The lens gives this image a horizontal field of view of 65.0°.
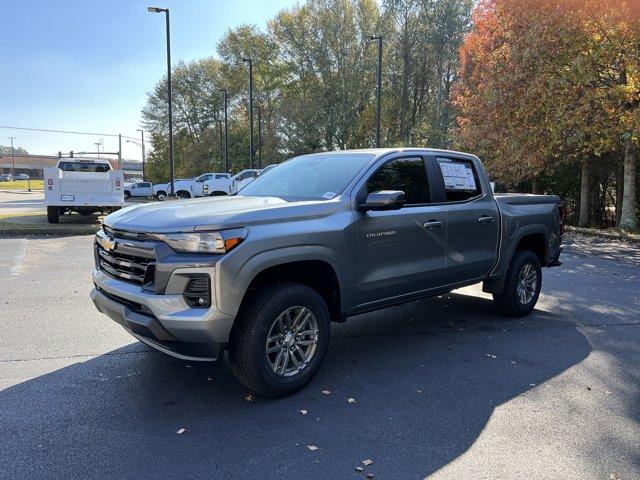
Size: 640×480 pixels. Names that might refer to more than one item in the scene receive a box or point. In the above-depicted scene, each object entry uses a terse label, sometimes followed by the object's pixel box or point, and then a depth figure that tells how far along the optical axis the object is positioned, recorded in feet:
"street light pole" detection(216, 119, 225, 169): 168.67
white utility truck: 46.21
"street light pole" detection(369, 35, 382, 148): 84.55
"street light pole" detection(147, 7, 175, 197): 67.46
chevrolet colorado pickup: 11.19
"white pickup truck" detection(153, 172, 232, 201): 100.07
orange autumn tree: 41.68
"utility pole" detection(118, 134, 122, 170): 220.70
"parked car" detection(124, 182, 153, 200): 135.13
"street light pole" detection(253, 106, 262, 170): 132.62
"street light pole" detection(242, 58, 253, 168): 115.75
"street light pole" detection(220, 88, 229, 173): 133.49
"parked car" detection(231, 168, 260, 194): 92.90
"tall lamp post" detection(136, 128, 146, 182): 185.04
